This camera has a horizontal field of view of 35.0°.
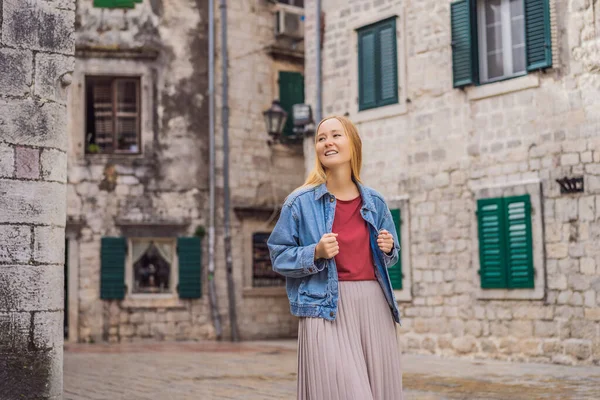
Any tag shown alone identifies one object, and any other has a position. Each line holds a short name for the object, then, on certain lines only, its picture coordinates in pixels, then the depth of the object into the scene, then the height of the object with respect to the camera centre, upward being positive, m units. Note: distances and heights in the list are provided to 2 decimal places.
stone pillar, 6.35 +0.60
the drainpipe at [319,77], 16.91 +3.57
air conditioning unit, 20.19 +5.45
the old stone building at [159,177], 18.73 +2.08
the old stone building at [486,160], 12.32 +1.68
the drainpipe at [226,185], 19.36 +1.92
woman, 4.05 +0.02
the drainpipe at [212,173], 19.17 +2.16
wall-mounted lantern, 18.52 +3.13
